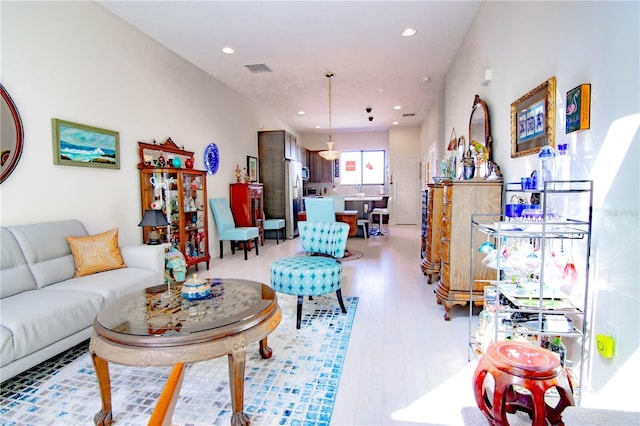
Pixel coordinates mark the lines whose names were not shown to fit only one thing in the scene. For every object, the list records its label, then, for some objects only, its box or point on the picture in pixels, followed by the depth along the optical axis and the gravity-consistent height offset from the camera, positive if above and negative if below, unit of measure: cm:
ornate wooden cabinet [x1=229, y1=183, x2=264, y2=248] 638 -20
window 1124 +83
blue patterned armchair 293 -67
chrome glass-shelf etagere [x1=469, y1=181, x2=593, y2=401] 184 -50
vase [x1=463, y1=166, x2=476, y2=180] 310 +18
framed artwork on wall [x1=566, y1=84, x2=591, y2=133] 181 +45
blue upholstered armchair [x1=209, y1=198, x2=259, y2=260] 565 -60
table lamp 362 -29
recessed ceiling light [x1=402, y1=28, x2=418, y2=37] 410 +192
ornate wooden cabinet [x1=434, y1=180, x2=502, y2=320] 299 -37
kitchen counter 804 -17
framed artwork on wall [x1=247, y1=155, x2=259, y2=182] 721 +51
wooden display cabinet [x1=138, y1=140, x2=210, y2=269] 420 -4
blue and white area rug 179 -116
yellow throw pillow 289 -52
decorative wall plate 558 +57
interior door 1066 +10
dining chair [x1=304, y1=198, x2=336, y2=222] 646 -31
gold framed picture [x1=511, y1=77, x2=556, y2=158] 222 +51
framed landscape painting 309 +46
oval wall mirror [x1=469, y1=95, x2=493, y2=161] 353 +72
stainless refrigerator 784 -12
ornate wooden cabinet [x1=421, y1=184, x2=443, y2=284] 406 -50
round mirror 266 +45
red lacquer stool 117 -66
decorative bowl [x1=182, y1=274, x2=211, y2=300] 205 -58
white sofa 200 -70
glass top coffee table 155 -66
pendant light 794 +88
